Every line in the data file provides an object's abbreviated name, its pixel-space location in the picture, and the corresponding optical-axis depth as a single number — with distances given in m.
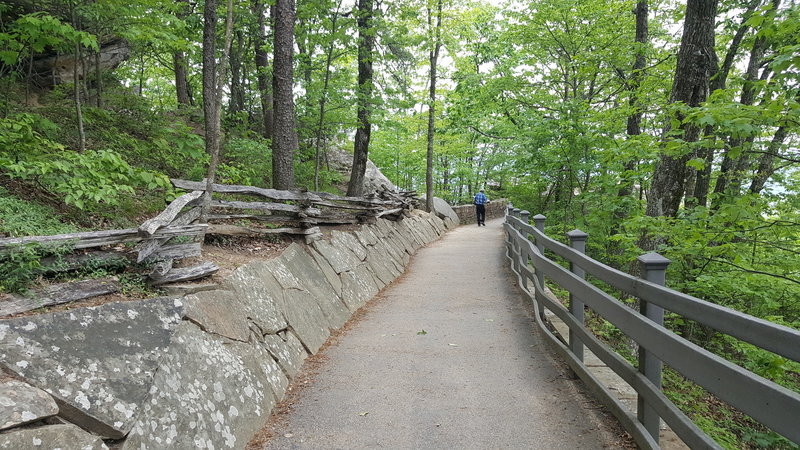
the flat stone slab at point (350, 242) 7.52
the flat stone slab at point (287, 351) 4.12
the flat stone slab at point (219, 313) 3.45
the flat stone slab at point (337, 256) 6.71
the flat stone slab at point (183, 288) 3.58
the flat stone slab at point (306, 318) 4.77
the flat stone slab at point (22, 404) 1.96
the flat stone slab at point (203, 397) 2.57
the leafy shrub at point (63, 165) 4.07
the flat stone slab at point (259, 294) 4.17
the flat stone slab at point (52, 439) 1.91
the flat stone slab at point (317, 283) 5.62
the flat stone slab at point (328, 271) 6.34
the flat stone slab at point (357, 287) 6.59
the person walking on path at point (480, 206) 20.69
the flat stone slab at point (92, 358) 2.26
